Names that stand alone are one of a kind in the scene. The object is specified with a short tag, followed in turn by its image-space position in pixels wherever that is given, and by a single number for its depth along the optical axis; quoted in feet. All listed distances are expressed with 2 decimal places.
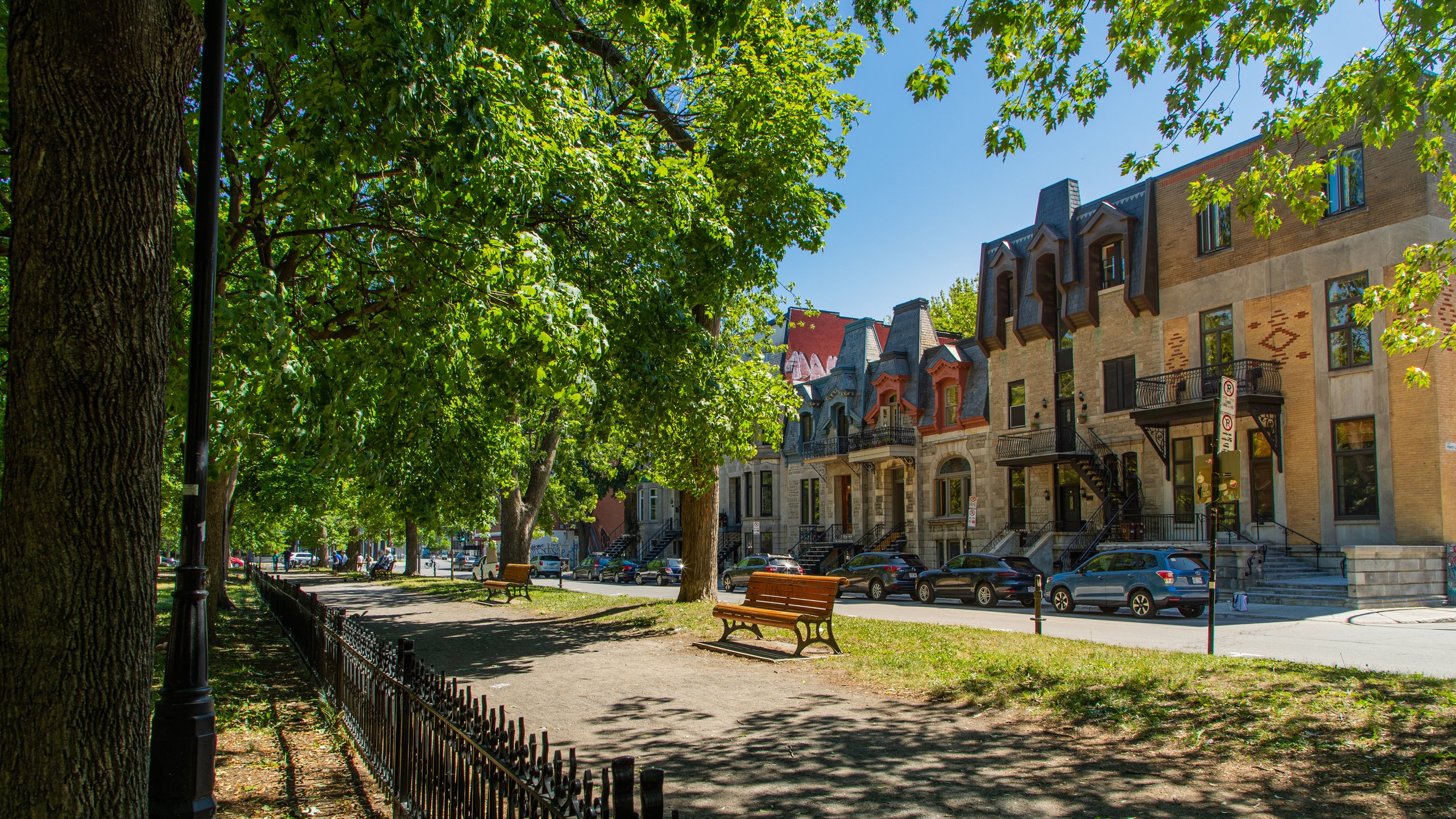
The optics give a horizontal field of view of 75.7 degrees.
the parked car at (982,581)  82.84
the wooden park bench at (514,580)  80.69
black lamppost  15.94
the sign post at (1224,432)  39.63
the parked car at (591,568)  167.94
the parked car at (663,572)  143.74
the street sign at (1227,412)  39.68
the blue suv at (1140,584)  66.64
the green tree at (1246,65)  31.73
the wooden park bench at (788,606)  39.81
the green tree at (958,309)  178.40
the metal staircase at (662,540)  192.44
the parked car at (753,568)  111.34
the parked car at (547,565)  167.94
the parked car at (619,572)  153.89
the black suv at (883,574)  94.89
